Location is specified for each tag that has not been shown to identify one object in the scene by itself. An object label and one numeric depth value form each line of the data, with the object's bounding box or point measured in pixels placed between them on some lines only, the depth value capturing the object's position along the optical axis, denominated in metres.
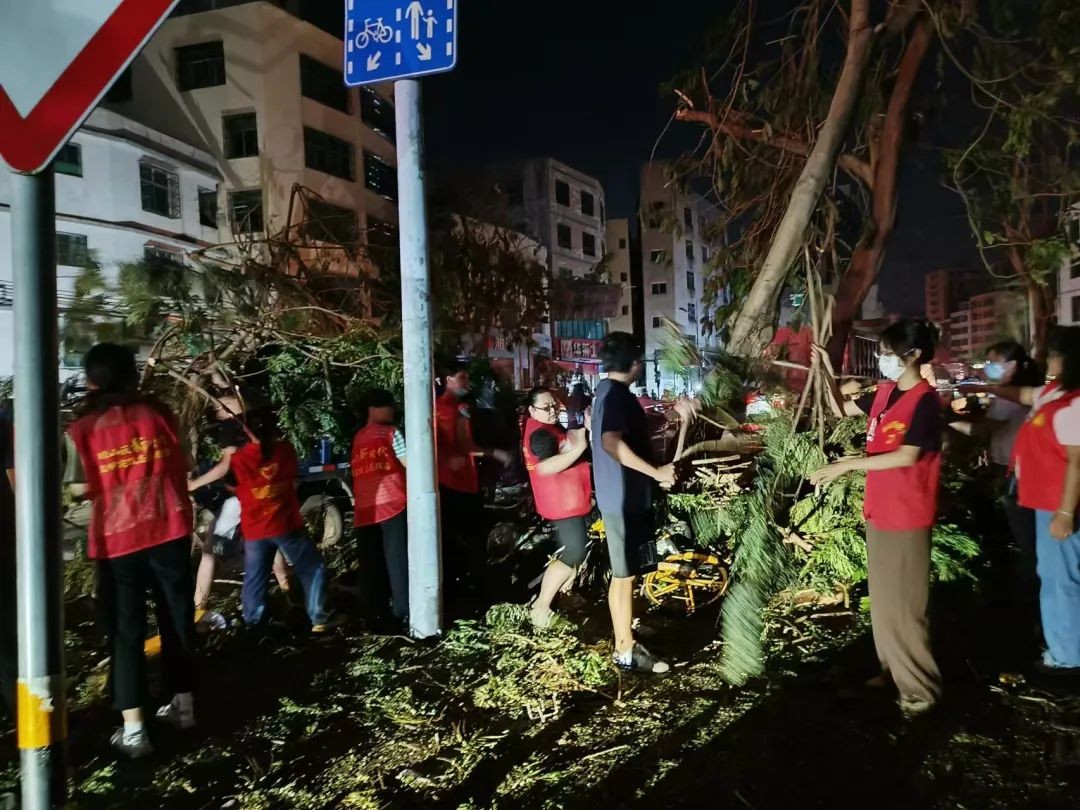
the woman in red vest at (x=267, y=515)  4.71
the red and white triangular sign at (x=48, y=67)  1.78
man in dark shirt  3.98
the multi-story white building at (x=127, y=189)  18.23
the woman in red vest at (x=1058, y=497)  3.65
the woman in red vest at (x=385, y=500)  4.81
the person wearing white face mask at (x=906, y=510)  3.33
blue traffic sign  4.19
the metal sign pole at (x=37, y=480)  1.75
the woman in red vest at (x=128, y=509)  3.33
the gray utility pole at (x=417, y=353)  4.33
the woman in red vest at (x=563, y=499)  4.37
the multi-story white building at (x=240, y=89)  23.33
